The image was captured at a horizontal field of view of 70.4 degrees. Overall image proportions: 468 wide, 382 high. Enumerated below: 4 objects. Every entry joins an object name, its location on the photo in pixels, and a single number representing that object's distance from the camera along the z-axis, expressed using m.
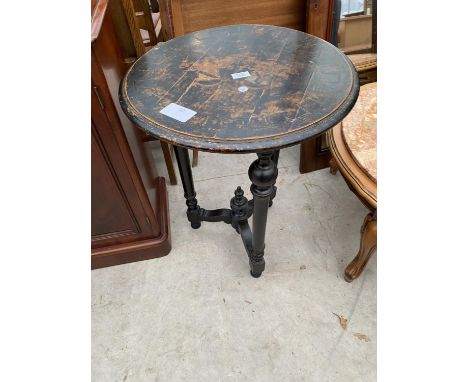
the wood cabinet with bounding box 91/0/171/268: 1.23
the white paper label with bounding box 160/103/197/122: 1.01
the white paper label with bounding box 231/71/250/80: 1.17
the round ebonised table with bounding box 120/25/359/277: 0.95
